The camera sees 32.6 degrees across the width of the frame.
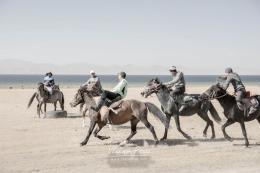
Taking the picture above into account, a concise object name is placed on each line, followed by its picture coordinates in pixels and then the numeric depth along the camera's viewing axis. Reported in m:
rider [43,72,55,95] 22.61
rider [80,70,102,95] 17.87
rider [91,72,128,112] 13.77
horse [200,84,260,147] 13.94
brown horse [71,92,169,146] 13.62
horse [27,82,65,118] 22.30
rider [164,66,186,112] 14.93
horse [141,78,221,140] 14.34
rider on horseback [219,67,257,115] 13.90
